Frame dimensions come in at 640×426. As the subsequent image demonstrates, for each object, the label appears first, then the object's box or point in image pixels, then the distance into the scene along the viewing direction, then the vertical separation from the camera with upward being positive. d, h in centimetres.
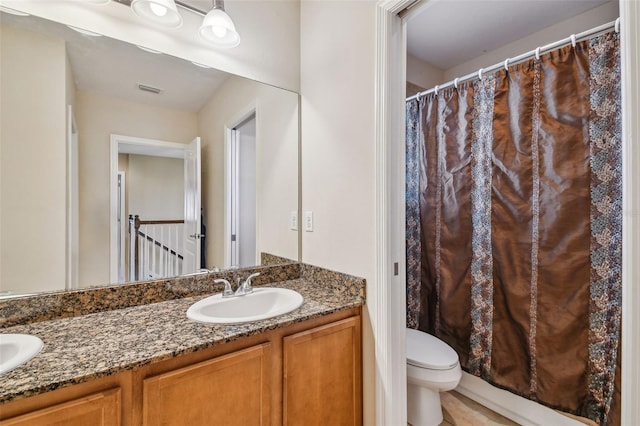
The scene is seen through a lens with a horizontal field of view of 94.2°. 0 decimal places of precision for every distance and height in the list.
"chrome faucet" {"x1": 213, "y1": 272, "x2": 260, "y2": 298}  138 -36
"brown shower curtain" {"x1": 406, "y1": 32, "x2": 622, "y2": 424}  144 -8
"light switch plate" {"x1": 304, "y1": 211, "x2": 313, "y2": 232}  169 -5
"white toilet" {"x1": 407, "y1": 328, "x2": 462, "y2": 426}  157 -88
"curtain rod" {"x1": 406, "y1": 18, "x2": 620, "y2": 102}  143 +87
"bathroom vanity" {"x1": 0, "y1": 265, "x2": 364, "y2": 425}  76 -48
